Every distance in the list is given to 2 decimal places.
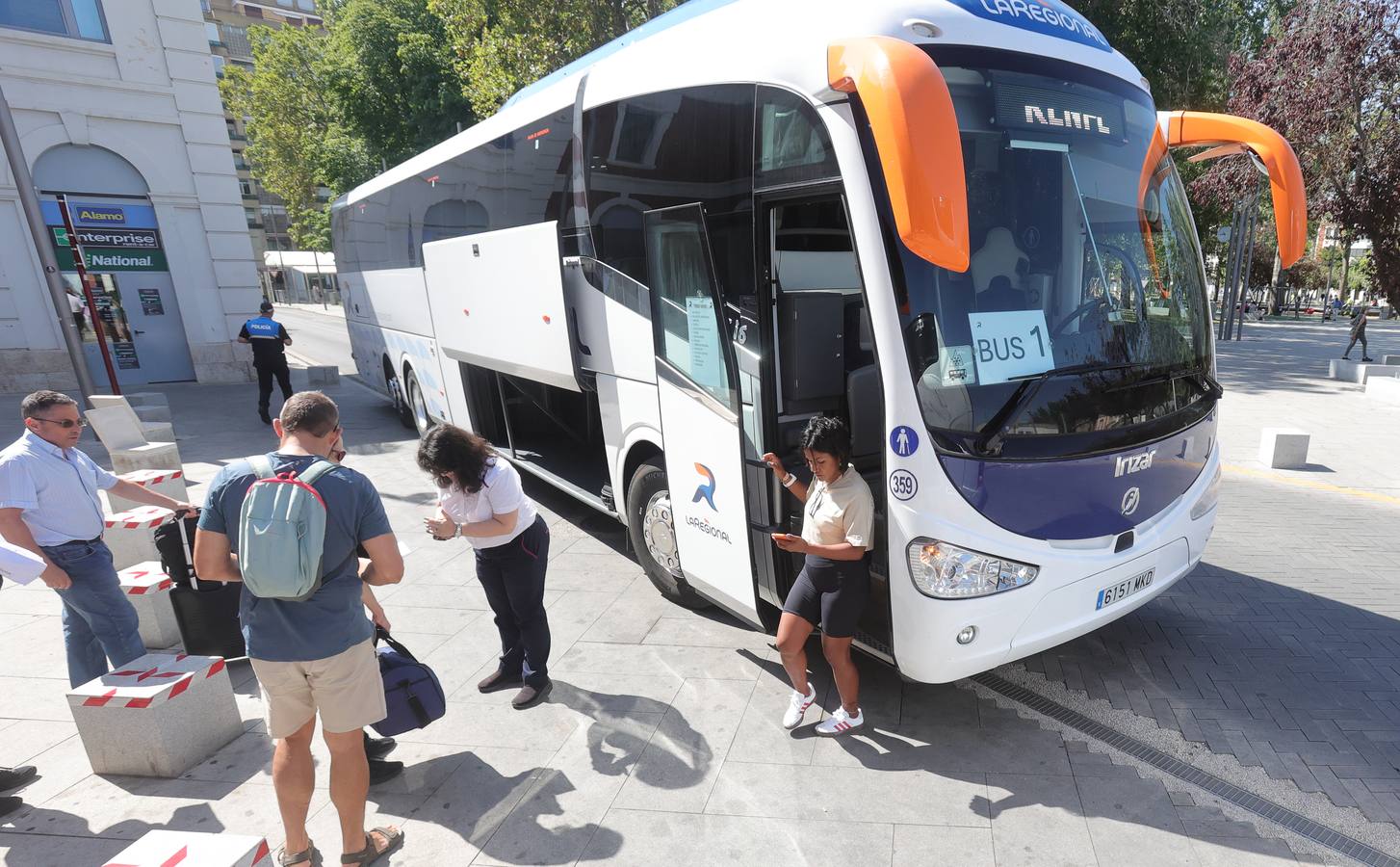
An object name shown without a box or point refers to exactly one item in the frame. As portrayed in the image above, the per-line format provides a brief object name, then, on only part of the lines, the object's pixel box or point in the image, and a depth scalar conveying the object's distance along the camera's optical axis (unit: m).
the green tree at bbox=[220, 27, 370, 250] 31.98
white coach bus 3.19
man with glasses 3.59
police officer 11.31
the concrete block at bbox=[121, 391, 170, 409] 11.34
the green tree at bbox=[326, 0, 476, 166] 25.16
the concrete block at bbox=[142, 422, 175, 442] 9.16
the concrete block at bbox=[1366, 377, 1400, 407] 11.87
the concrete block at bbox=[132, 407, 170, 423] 10.61
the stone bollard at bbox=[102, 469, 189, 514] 6.16
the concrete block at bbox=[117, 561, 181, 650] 4.76
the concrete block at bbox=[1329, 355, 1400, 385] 13.86
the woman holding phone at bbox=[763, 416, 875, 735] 3.33
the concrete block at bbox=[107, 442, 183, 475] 7.48
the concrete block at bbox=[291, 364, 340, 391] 15.92
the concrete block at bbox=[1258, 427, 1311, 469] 8.35
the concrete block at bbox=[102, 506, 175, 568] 5.41
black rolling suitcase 4.23
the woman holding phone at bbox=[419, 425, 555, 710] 3.62
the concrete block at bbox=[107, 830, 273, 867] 2.21
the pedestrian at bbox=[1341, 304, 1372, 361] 16.75
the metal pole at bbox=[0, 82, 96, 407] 9.75
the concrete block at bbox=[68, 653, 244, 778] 3.56
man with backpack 2.59
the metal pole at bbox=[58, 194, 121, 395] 11.10
